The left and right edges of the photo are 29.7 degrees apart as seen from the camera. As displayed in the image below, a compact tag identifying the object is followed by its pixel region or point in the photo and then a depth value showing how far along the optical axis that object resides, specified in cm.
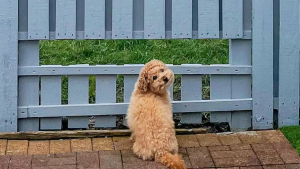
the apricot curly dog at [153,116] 424
